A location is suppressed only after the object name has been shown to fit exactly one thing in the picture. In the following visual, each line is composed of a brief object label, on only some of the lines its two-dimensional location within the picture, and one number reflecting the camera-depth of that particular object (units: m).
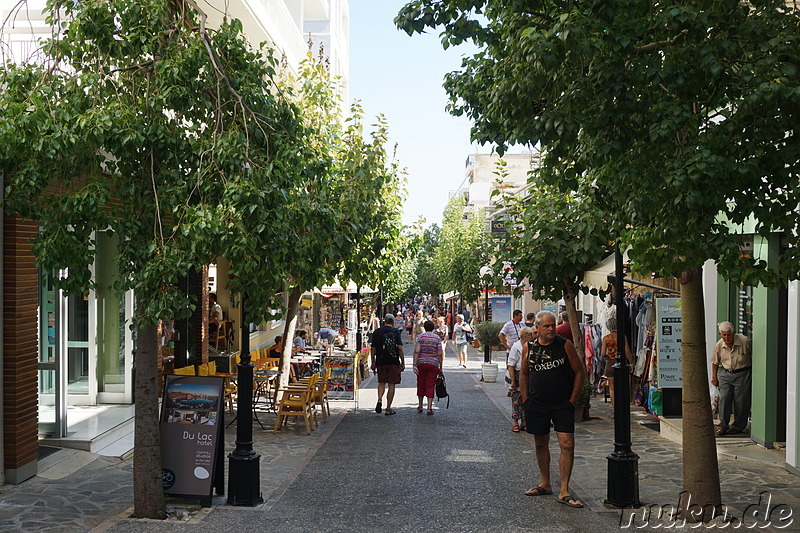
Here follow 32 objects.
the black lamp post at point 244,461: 8.56
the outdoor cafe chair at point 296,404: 13.80
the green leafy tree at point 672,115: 6.57
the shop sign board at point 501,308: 44.62
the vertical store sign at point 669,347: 12.90
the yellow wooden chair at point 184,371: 16.78
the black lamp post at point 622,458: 8.35
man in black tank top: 8.41
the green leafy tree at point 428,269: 80.44
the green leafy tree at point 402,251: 18.69
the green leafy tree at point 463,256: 45.47
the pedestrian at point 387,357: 16.00
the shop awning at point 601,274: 12.77
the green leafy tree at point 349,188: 14.45
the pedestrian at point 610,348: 16.14
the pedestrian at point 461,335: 30.00
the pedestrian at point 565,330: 15.23
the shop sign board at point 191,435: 8.46
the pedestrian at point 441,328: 32.97
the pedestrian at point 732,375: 12.11
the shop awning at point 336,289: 23.05
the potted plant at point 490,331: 34.68
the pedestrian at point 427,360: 15.88
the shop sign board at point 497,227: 26.10
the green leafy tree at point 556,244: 14.02
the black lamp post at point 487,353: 24.86
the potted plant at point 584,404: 14.75
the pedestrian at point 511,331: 18.39
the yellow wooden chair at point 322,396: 14.98
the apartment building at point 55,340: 9.48
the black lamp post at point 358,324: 24.46
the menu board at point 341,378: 18.03
